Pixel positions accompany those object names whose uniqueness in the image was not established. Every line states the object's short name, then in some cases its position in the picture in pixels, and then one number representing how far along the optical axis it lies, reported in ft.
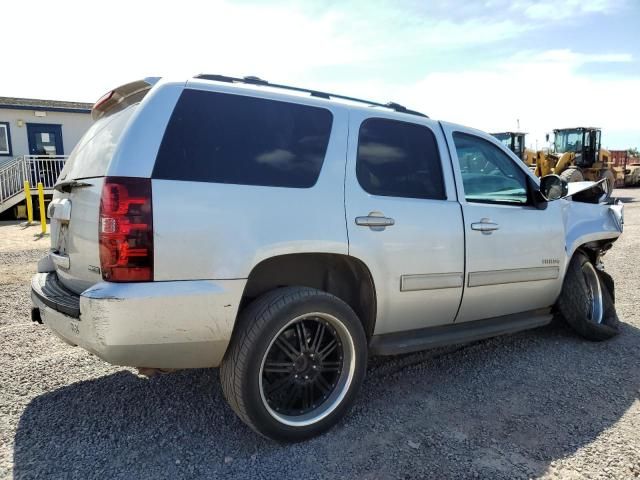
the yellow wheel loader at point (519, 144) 68.13
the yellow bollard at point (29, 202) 48.49
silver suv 8.08
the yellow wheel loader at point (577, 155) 65.77
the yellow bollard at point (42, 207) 41.08
